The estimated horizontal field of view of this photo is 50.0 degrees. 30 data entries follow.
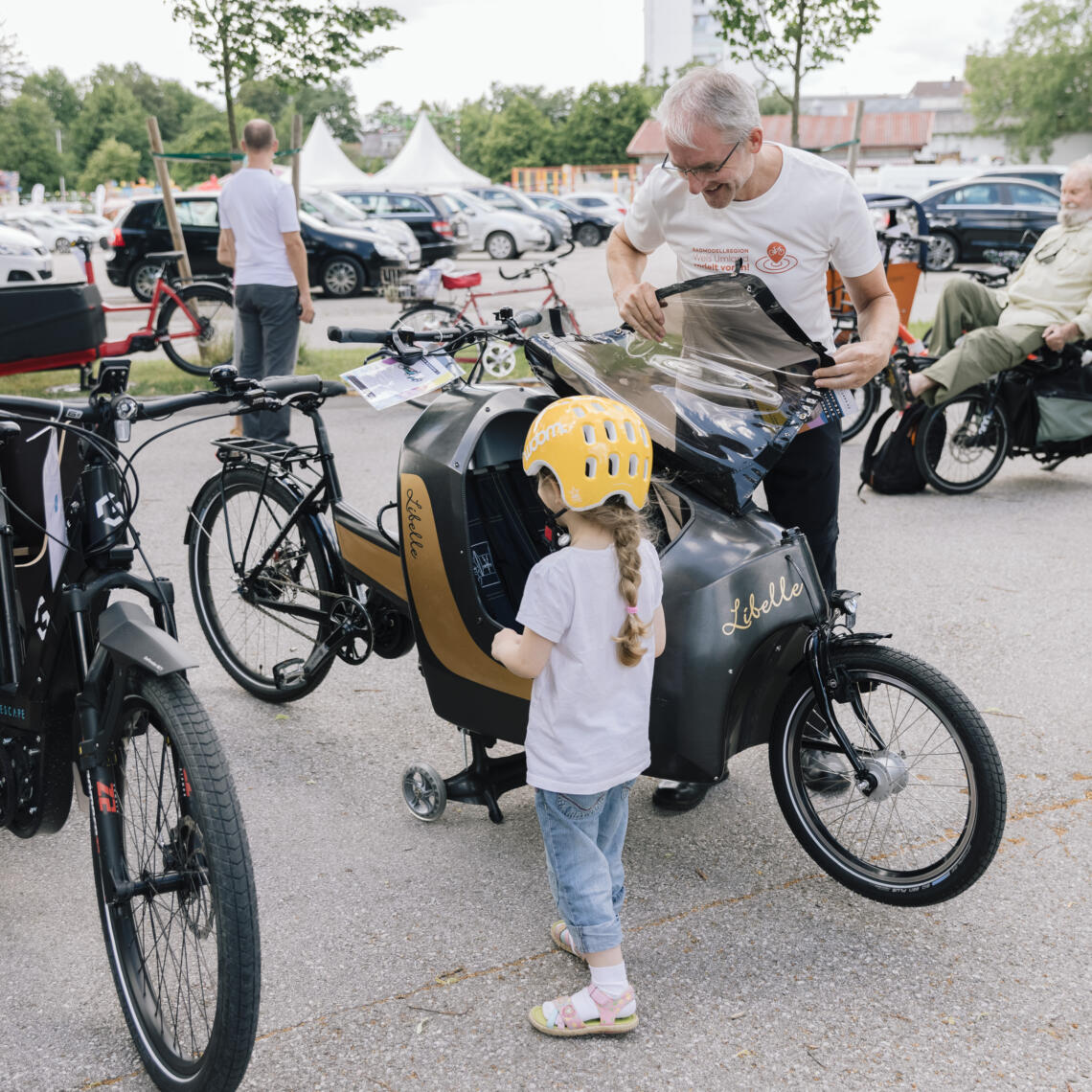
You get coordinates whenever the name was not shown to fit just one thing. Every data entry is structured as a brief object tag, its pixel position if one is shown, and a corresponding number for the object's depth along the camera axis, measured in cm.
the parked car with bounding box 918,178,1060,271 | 2016
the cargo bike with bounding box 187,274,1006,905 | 265
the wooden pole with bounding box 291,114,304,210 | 1094
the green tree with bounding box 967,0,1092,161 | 5688
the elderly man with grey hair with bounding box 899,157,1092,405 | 621
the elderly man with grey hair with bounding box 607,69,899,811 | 283
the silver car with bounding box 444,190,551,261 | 2788
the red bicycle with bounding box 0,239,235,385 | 1072
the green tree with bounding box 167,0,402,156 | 1067
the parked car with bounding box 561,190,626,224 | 3389
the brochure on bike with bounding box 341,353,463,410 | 313
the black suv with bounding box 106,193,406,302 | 1709
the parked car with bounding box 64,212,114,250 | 4253
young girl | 224
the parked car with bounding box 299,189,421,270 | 1914
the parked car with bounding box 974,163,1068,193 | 2191
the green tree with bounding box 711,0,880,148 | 1048
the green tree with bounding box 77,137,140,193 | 7956
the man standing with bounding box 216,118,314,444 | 725
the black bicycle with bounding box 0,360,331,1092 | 205
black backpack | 654
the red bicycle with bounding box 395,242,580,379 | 1065
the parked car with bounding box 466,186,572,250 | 2966
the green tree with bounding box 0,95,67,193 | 7925
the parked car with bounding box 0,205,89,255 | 4097
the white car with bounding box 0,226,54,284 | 1069
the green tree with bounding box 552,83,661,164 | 7444
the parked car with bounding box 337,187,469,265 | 2223
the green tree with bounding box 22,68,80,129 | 10619
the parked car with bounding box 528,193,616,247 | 3155
